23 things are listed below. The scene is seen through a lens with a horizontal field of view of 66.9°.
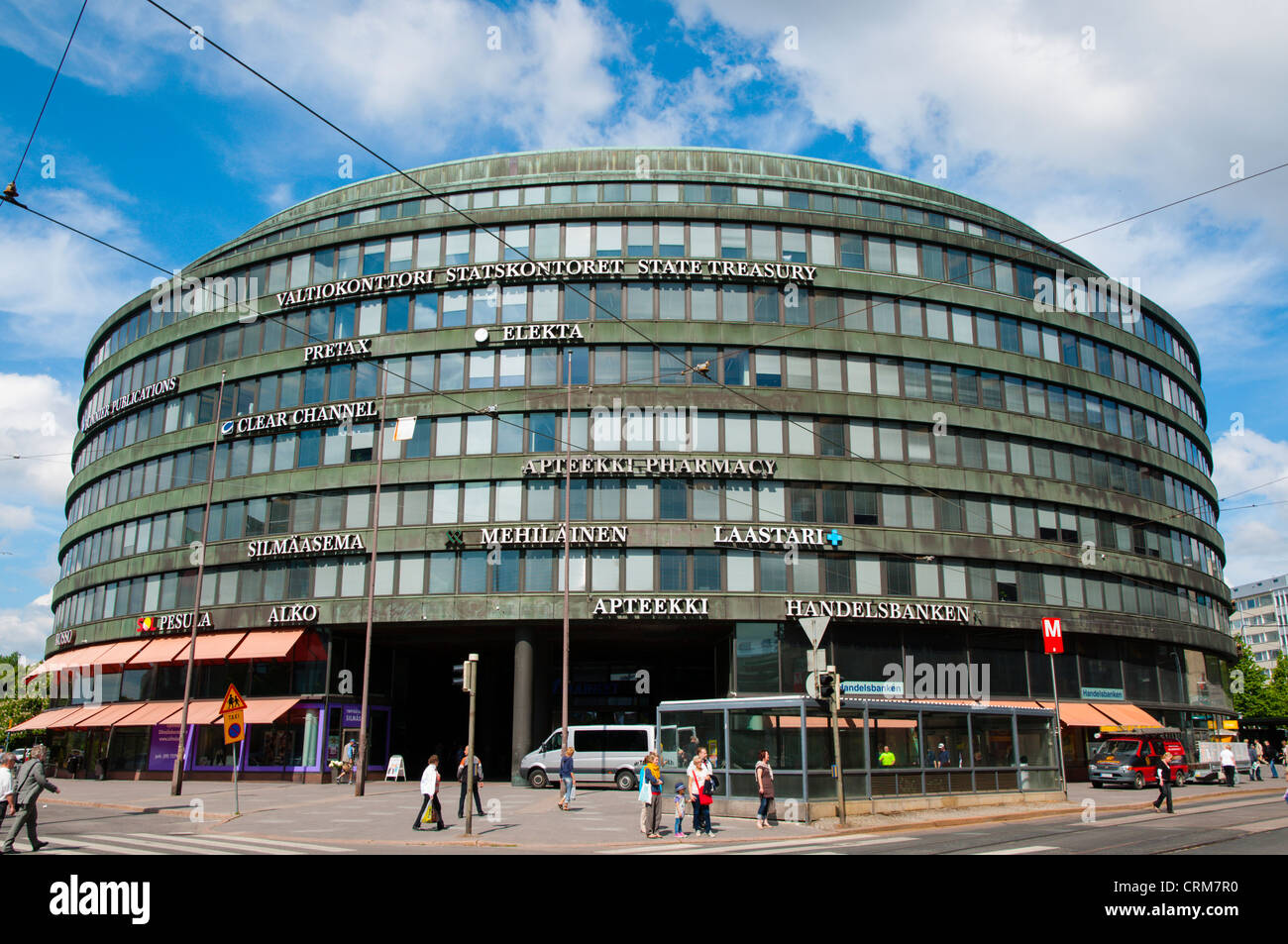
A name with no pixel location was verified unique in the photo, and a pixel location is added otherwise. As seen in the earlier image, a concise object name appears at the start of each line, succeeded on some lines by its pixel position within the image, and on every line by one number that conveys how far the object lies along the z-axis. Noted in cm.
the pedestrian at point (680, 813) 1973
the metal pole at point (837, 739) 2141
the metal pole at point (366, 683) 3234
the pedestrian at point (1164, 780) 2590
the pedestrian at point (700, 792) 1984
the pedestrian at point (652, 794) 1994
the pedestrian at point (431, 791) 2111
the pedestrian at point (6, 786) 1714
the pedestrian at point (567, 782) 2714
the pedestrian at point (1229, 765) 3862
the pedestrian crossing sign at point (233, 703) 2585
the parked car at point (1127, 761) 3659
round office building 4069
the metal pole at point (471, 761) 2046
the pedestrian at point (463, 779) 2389
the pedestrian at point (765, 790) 2172
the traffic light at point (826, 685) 2145
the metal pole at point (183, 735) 3322
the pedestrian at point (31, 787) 1587
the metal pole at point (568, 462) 3133
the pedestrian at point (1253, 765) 4503
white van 3719
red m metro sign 3441
